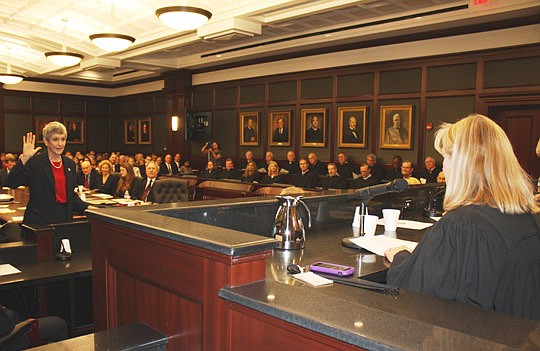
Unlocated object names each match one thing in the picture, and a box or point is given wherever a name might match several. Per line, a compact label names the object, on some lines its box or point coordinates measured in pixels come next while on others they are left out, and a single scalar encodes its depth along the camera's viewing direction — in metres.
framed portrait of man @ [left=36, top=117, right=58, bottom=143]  16.69
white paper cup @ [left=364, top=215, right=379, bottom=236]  2.66
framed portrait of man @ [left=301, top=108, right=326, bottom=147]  11.17
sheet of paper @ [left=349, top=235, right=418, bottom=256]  2.37
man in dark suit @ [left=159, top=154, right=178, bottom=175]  13.19
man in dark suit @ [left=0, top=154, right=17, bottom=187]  9.23
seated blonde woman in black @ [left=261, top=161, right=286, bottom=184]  10.67
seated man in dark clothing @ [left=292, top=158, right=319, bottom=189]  10.40
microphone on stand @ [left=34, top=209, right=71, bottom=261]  3.70
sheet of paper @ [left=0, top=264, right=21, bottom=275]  3.35
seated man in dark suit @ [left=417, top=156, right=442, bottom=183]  8.82
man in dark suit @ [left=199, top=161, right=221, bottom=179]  12.34
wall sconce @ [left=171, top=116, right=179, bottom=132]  14.37
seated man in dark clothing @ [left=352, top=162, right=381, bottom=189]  9.52
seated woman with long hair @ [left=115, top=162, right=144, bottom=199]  7.64
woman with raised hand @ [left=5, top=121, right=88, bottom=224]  3.92
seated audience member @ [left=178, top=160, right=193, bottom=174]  12.90
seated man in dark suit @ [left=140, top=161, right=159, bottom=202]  7.24
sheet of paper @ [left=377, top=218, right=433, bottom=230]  3.13
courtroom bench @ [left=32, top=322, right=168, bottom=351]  1.75
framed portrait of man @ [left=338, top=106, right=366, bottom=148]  10.41
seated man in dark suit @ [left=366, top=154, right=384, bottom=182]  9.80
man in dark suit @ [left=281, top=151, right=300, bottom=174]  11.28
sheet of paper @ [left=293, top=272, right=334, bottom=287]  1.71
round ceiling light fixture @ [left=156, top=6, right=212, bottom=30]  6.57
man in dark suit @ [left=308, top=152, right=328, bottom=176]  10.74
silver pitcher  2.38
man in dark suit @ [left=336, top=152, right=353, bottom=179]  10.30
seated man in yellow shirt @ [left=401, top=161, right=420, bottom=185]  9.01
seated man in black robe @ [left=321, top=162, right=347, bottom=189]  9.85
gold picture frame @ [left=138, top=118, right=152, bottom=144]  16.51
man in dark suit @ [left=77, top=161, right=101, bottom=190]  8.14
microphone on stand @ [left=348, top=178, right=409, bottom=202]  2.41
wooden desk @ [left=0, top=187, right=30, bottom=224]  5.21
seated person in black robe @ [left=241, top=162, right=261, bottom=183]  11.01
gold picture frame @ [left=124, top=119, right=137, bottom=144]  17.27
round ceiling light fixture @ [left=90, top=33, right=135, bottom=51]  7.96
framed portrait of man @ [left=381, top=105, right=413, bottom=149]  9.66
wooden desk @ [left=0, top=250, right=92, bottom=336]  3.22
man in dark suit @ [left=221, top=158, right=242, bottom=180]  12.30
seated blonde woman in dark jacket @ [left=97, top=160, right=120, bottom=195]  7.81
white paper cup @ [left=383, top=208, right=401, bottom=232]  2.87
